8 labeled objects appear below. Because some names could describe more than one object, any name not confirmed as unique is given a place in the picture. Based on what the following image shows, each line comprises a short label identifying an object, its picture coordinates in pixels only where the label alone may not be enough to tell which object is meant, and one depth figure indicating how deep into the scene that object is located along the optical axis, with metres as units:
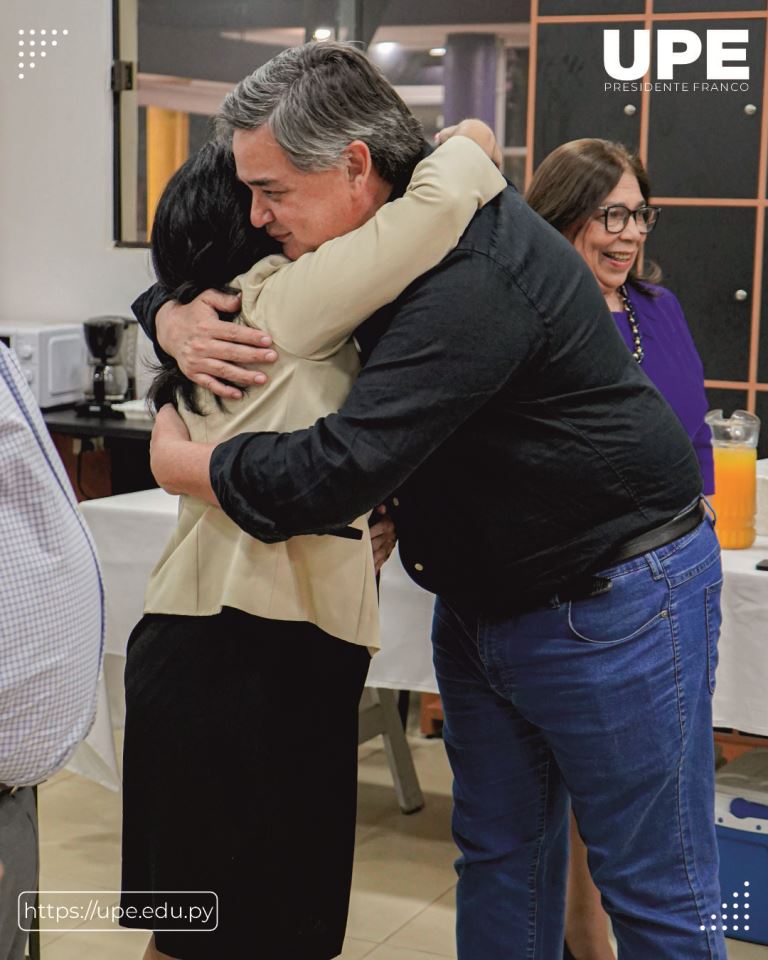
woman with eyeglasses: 2.30
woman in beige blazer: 1.49
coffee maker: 4.10
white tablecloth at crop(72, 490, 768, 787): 2.34
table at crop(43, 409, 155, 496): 4.37
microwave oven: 4.09
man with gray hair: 1.39
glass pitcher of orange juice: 2.50
